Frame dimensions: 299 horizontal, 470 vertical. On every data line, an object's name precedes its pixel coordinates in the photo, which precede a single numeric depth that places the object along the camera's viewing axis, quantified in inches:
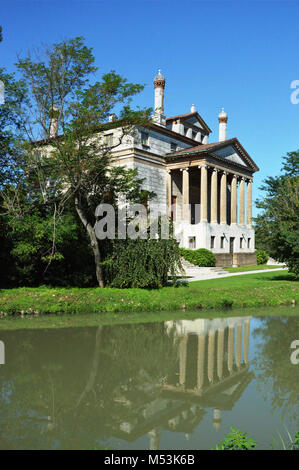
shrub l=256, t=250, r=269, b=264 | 1702.0
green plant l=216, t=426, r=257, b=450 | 175.2
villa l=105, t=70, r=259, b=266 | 1378.0
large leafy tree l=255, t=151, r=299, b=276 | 866.8
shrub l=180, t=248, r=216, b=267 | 1245.7
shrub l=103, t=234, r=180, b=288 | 709.3
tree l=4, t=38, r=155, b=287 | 647.1
